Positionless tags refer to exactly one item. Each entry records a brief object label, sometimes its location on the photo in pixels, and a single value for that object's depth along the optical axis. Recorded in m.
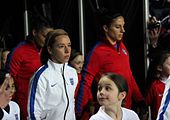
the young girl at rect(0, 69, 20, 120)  8.64
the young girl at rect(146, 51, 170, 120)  11.77
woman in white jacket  9.96
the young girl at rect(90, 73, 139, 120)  9.11
